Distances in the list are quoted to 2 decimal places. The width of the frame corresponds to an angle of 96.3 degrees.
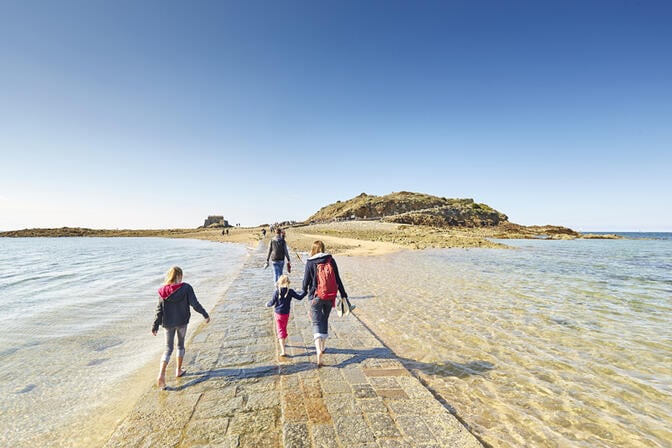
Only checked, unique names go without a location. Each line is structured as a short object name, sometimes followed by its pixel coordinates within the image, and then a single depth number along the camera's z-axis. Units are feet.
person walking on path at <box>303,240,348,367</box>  15.58
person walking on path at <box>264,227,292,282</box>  29.86
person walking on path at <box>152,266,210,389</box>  13.88
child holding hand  16.15
